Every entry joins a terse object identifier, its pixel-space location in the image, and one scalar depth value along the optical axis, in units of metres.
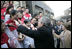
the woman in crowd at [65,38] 1.58
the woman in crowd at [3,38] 1.17
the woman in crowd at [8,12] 1.54
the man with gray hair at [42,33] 1.14
